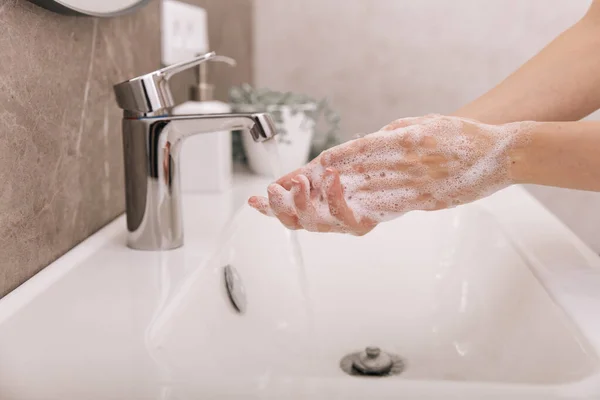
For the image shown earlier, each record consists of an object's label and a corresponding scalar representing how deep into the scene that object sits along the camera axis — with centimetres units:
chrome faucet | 57
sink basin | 39
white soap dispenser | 86
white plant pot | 103
